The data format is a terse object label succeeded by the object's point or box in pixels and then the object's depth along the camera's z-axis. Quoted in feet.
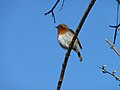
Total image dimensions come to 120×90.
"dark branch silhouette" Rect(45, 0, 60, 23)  27.77
